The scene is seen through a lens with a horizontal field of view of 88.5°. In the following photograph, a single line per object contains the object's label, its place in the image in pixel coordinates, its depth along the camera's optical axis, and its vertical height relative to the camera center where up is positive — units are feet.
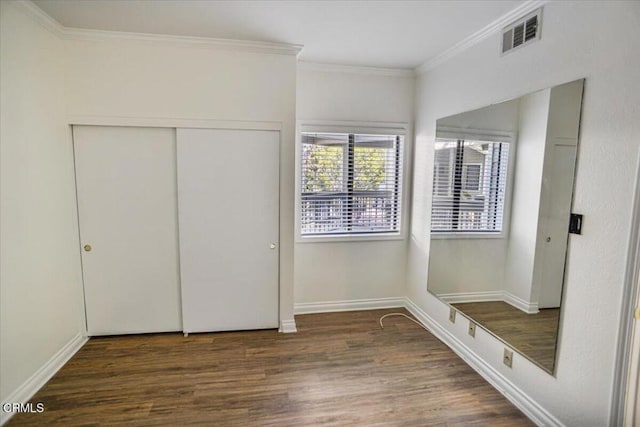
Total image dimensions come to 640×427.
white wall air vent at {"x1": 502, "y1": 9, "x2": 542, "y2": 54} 6.76 +3.29
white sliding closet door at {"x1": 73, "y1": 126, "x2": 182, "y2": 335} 9.20 -1.48
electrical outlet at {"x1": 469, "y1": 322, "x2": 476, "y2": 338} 8.68 -3.87
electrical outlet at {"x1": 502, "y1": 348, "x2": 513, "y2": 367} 7.43 -3.96
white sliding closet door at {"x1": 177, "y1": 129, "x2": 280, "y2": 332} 9.57 -1.44
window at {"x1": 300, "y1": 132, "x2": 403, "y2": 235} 11.41 -0.08
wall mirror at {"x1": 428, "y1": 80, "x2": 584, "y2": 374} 6.31 -0.69
